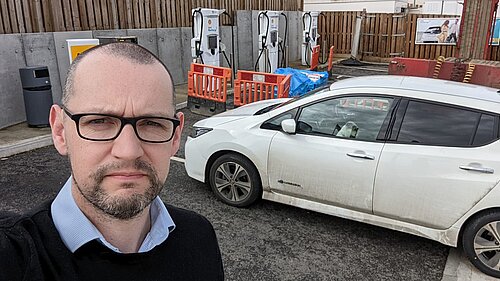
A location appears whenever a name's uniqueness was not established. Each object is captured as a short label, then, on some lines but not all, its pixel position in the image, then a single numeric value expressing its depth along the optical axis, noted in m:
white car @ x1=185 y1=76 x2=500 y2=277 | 3.35
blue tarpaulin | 9.49
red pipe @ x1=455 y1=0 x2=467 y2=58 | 7.62
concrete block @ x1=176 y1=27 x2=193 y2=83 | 11.76
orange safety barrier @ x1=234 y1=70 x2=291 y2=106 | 7.67
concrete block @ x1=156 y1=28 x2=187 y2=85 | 11.10
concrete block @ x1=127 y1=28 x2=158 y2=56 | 10.34
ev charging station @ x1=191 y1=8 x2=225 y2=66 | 10.12
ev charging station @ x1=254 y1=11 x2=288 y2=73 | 12.18
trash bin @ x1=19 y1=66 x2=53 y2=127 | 7.08
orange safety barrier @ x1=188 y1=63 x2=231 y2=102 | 8.41
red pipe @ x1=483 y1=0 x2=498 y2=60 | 7.42
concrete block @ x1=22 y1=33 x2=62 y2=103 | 7.73
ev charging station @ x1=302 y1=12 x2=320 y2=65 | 14.89
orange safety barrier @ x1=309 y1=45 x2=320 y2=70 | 13.08
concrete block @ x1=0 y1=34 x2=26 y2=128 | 7.27
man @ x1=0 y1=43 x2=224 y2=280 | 1.08
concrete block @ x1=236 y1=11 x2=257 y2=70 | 13.77
